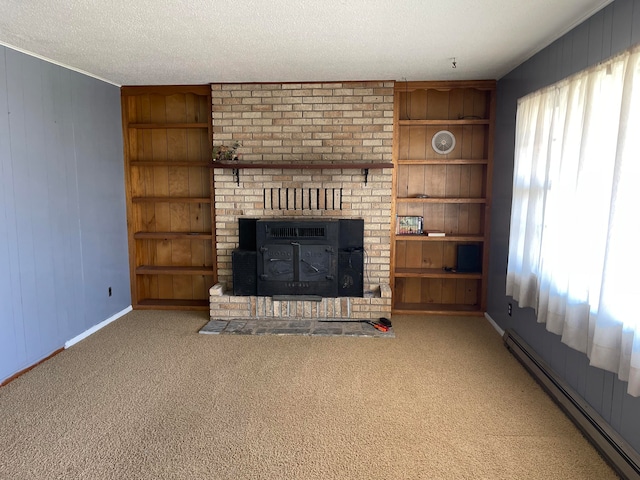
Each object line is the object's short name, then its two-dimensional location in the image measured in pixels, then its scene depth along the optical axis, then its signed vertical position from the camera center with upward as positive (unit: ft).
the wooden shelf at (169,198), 15.56 -0.19
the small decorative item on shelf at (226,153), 14.71 +1.39
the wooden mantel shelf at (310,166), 13.94 +0.96
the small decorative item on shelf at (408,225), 15.35 -1.00
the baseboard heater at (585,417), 6.73 -4.01
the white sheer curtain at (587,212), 6.61 -0.23
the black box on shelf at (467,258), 15.20 -2.14
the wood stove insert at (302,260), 14.08 -2.14
